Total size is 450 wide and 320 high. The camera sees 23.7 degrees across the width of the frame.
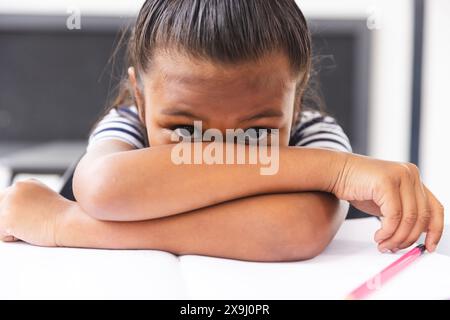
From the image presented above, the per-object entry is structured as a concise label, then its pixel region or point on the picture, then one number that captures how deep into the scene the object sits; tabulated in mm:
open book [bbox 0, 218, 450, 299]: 640
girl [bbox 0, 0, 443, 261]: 713
